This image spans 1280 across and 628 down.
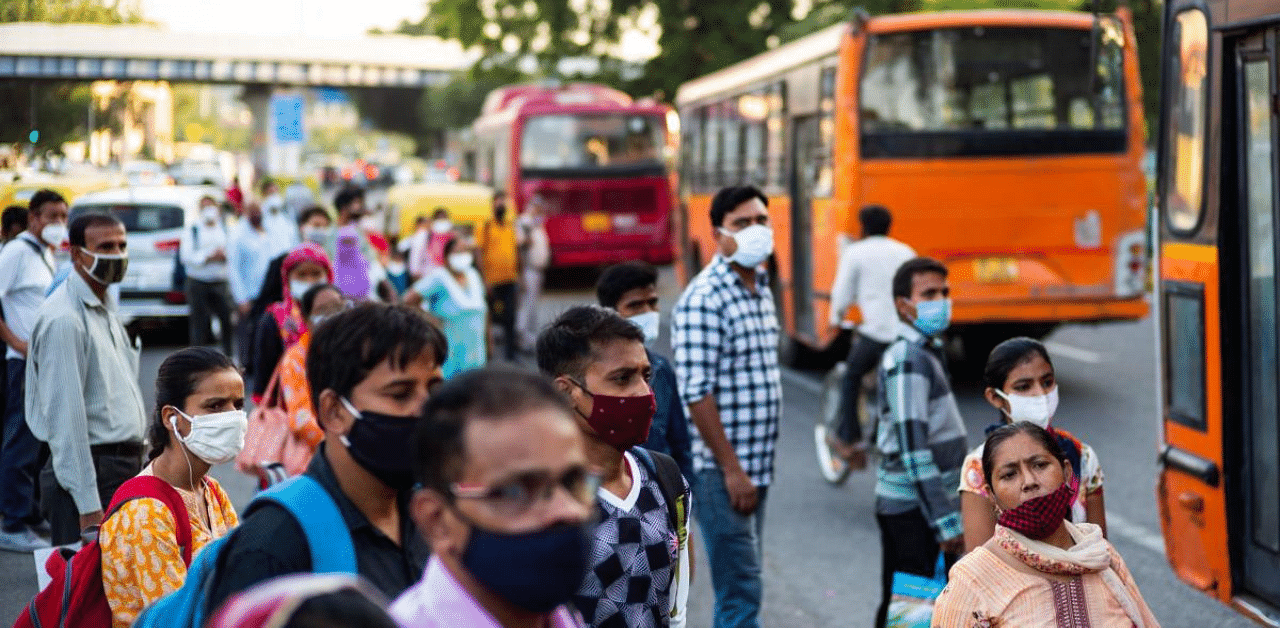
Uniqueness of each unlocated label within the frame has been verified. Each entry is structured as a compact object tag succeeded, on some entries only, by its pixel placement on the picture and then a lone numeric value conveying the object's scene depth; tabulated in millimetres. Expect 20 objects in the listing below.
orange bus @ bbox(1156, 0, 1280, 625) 6016
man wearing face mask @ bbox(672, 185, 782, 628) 5707
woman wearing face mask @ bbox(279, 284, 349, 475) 6027
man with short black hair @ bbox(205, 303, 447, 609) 2820
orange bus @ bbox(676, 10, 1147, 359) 13281
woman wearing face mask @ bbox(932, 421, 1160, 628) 3832
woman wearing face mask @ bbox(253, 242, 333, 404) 7219
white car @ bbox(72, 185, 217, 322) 17344
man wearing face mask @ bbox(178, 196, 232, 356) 14820
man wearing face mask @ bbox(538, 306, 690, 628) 3545
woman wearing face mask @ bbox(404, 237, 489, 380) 11250
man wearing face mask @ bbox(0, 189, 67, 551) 7828
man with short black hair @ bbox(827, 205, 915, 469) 10062
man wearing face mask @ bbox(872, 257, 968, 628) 5535
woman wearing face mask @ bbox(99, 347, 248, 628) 3779
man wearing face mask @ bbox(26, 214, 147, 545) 5770
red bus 25891
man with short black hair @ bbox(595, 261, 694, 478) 5281
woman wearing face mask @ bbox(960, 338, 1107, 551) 4582
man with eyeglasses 2064
